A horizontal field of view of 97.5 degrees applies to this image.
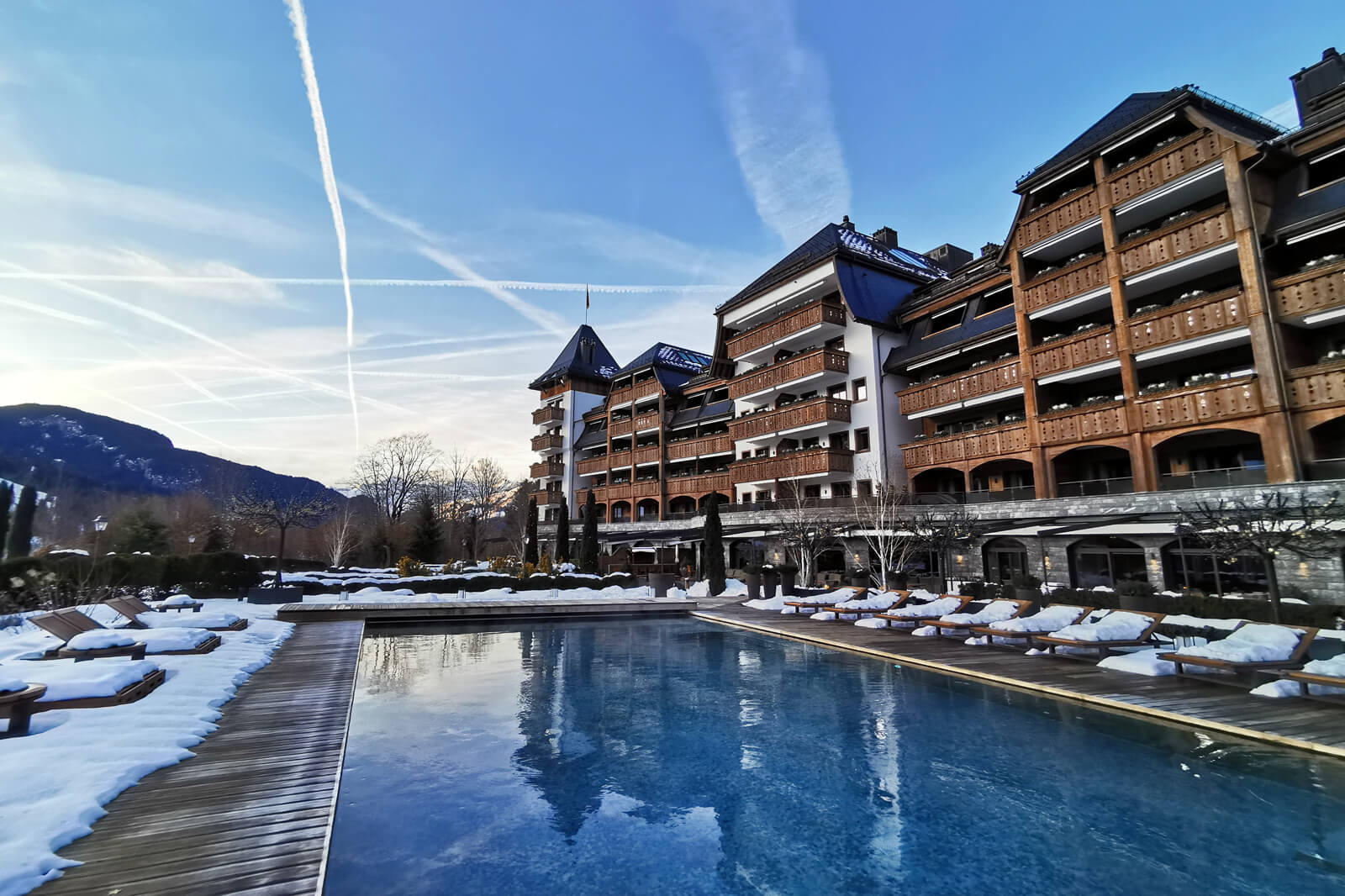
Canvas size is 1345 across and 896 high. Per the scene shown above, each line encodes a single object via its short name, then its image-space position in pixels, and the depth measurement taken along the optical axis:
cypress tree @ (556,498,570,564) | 33.25
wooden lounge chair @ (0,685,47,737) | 5.11
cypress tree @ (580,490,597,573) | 28.53
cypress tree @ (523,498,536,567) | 33.44
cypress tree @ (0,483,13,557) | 21.17
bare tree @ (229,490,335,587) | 23.75
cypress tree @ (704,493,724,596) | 24.52
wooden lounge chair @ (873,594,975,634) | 14.56
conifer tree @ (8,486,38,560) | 29.66
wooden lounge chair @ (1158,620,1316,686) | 8.23
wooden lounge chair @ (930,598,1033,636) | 13.23
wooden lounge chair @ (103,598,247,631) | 11.80
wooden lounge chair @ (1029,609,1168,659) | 10.41
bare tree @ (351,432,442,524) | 54.44
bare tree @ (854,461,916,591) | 20.77
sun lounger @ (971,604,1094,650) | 11.84
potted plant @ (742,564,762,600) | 22.06
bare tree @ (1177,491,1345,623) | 10.27
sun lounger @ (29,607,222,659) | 8.44
